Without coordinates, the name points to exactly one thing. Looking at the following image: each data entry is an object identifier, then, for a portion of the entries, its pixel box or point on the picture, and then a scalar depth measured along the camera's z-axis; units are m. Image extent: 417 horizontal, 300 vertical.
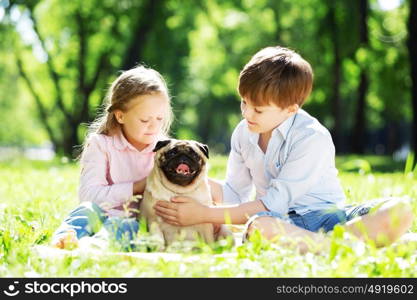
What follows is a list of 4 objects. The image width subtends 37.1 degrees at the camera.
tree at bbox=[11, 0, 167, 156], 22.42
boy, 3.97
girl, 4.55
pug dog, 4.11
